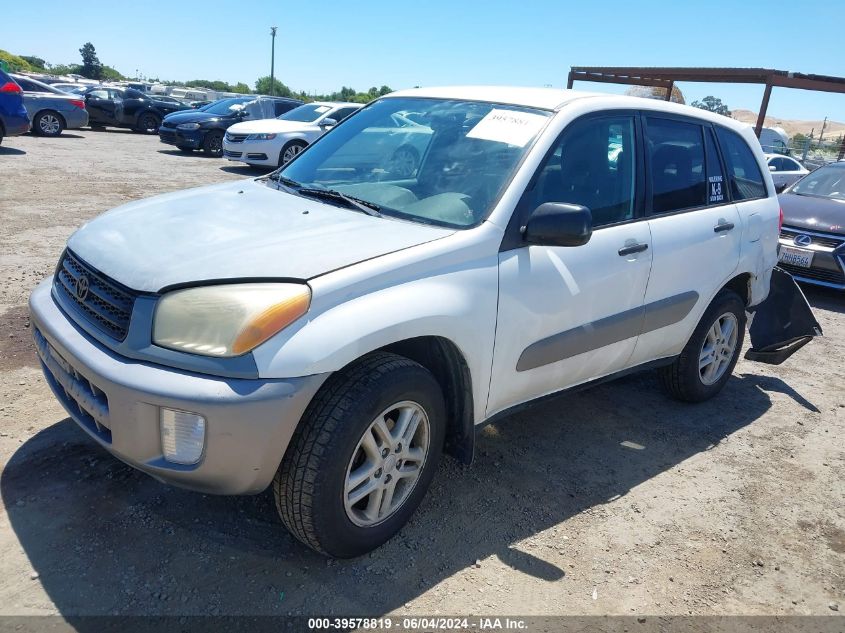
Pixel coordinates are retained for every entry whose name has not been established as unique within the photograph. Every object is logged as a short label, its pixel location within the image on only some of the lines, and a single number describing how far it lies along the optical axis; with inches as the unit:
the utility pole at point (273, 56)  2154.4
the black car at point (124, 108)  795.4
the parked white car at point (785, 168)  556.7
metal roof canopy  696.4
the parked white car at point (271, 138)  516.4
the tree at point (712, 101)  2159.9
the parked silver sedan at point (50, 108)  649.6
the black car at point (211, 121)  621.9
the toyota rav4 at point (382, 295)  89.4
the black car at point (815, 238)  292.4
